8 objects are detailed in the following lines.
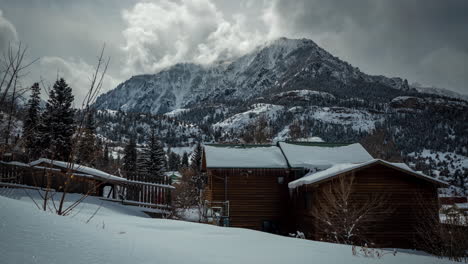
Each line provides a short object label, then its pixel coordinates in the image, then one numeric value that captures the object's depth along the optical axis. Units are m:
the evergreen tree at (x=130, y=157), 56.84
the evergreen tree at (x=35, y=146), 28.45
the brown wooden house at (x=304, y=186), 17.23
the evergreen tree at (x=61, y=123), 29.30
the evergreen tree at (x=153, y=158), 42.97
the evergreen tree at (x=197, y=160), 55.56
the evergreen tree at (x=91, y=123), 34.36
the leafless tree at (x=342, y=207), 15.83
